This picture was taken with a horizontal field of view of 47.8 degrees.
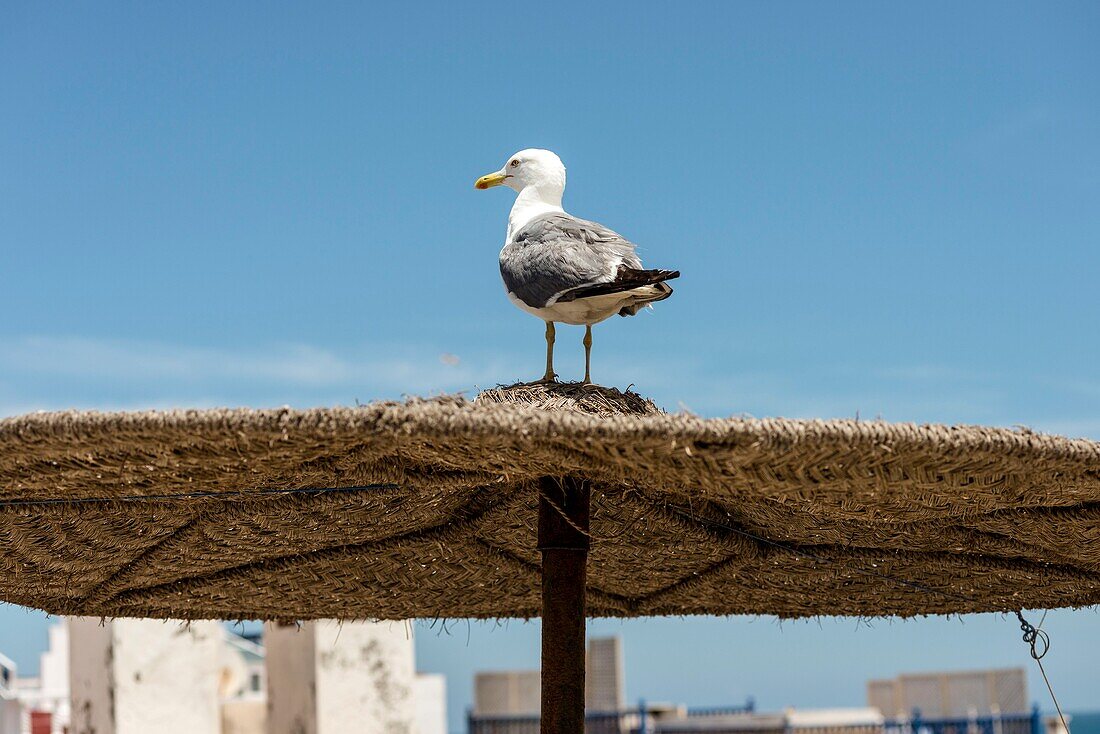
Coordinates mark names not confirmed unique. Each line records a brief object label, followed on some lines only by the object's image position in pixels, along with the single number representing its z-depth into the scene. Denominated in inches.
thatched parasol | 92.6
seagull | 117.3
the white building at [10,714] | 404.8
